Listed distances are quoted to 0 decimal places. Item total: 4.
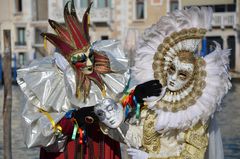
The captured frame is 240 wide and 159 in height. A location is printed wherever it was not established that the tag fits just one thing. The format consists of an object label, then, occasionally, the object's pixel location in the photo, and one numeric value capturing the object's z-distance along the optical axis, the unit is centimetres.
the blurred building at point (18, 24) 2868
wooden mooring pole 672
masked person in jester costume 325
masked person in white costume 326
